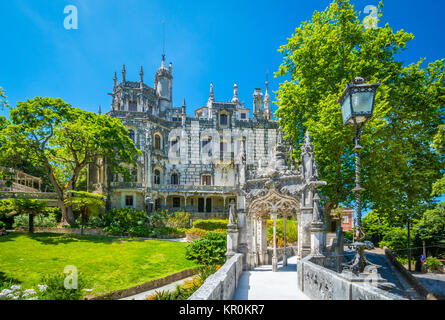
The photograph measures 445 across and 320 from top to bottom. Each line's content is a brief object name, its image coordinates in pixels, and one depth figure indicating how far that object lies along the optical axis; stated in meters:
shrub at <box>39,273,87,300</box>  10.56
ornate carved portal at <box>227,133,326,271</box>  12.39
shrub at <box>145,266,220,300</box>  10.86
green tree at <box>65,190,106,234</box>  27.02
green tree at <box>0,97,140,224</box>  23.90
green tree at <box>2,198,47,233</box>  23.28
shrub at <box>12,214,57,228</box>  26.14
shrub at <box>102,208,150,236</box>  27.55
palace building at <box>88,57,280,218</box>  37.03
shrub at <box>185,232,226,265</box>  17.38
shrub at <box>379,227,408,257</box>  28.94
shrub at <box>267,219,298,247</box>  23.25
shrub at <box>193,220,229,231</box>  30.14
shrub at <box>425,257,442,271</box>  24.22
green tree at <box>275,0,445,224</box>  16.88
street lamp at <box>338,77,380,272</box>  7.10
